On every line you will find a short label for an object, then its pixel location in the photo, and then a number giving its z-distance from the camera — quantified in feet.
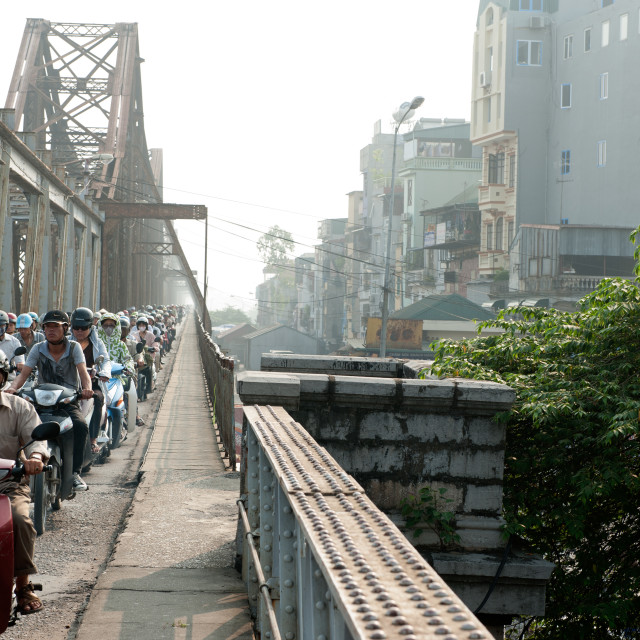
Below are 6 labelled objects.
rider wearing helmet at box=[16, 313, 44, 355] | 40.86
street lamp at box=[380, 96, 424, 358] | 108.17
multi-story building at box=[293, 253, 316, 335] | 366.26
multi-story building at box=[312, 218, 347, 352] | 306.35
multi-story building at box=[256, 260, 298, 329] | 441.27
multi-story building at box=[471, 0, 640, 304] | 151.94
